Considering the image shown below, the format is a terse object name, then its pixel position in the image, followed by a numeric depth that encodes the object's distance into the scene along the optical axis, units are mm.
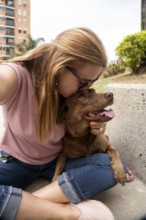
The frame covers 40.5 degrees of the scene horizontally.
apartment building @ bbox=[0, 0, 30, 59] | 33848
